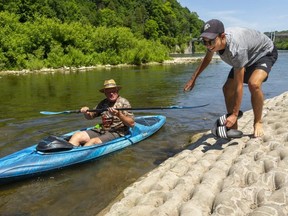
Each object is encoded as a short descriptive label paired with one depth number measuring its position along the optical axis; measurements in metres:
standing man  3.19
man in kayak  4.85
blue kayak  4.06
